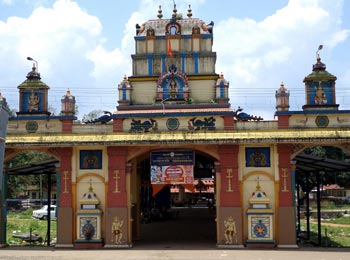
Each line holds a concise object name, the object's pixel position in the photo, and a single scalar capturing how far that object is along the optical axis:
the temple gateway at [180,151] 23.95
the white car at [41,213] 46.16
